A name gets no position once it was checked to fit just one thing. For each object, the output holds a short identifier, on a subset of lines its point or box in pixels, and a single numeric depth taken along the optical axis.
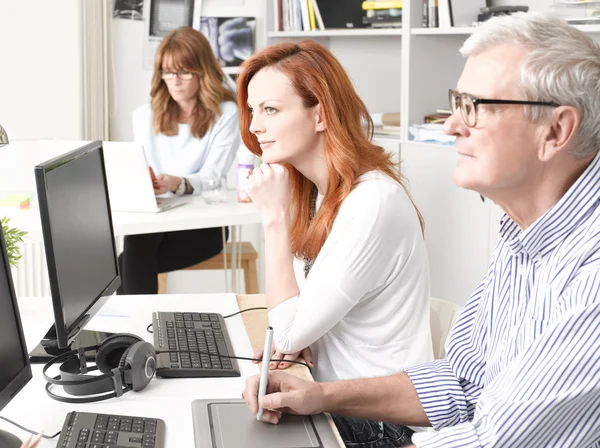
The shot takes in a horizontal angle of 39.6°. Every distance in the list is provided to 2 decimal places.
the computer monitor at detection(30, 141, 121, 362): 1.46
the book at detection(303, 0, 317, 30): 4.09
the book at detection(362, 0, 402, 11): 3.74
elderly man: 1.07
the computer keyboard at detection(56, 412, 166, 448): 1.25
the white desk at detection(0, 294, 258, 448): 1.36
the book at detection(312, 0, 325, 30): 4.09
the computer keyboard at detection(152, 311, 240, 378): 1.59
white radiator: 4.02
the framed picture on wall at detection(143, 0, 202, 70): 4.46
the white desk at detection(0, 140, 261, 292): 2.96
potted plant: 1.84
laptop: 3.02
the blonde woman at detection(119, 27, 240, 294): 3.66
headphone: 1.46
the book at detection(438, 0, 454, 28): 3.46
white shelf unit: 3.48
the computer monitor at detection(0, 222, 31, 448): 1.24
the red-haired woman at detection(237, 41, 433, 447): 1.73
